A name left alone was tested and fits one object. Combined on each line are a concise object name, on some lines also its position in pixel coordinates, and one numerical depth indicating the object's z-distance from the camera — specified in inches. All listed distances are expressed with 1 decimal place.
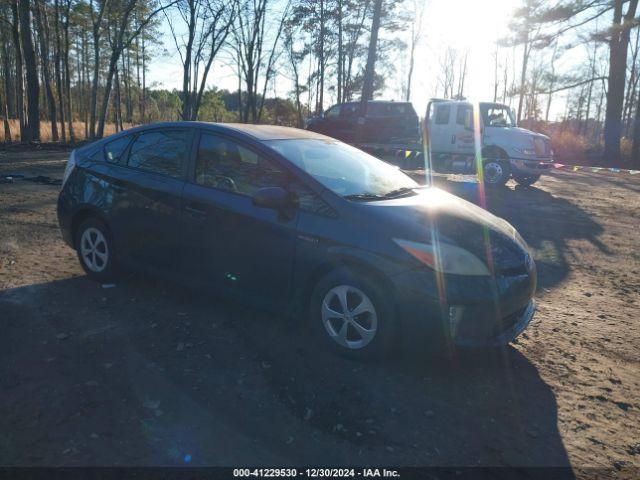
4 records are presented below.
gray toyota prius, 127.5
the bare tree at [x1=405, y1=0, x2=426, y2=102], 1596.9
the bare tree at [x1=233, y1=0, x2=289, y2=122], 1142.3
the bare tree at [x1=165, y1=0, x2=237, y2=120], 960.3
